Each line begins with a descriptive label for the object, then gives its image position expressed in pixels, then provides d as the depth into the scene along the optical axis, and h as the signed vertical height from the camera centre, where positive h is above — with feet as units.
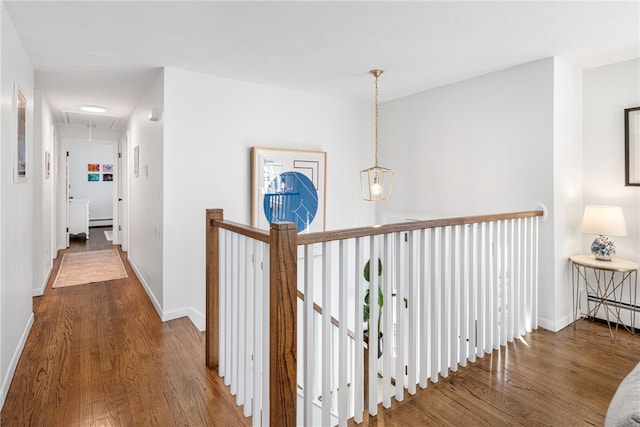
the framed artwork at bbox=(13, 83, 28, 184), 7.88 +1.64
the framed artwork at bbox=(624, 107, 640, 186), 9.66 +1.63
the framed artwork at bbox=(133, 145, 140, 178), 14.79 +1.97
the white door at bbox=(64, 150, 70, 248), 21.03 +1.21
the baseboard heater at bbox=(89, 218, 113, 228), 32.12 -1.46
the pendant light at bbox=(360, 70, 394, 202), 15.01 +0.99
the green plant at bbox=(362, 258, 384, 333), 11.37 -3.32
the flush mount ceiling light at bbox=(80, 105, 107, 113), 15.60 +4.43
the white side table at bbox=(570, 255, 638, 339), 9.73 -2.41
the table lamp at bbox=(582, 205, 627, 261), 9.29 -0.58
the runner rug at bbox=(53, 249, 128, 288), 14.76 -2.95
